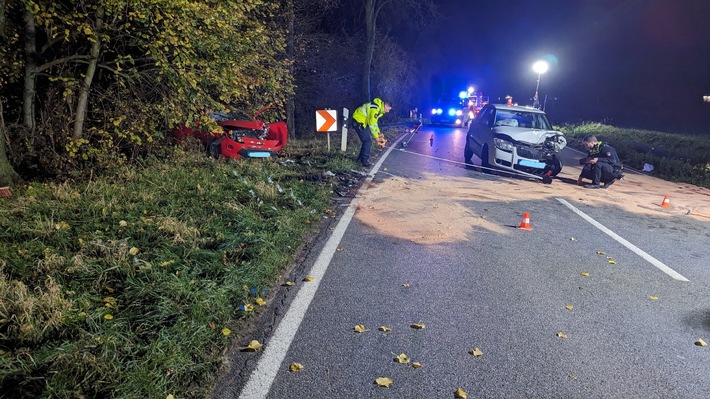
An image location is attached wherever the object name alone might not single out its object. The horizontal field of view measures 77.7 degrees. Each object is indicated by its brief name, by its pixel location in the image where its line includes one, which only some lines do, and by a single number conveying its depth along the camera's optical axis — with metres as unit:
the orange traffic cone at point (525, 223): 6.63
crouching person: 10.45
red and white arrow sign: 12.52
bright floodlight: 23.55
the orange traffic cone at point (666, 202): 8.83
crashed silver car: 11.22
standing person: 11.30
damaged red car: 10.13
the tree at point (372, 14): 23.42
